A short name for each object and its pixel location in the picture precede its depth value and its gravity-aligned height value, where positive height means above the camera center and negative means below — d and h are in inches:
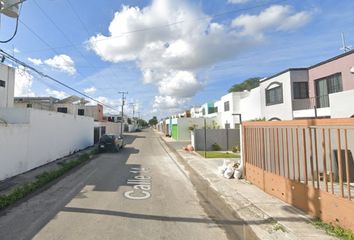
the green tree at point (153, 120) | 7415.9 +386.1
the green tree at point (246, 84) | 2996.1 +500.1
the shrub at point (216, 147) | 1131.3 -41.5
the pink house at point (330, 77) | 783.2 +159.5
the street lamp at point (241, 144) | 520.7 -15.4
